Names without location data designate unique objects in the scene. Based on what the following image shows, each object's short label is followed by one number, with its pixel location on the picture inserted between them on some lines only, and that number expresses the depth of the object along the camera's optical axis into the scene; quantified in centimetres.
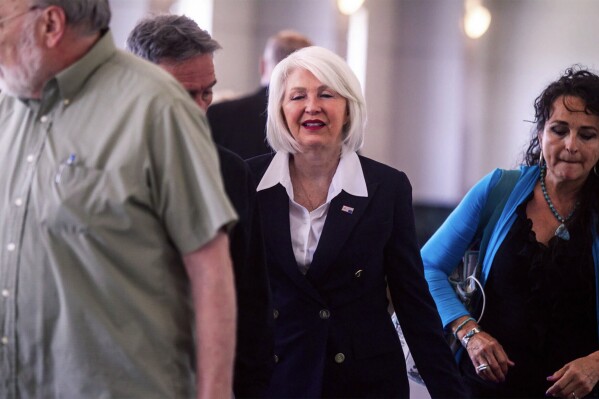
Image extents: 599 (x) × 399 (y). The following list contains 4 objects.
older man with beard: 369
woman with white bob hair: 570
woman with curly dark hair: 623
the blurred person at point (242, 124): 913
